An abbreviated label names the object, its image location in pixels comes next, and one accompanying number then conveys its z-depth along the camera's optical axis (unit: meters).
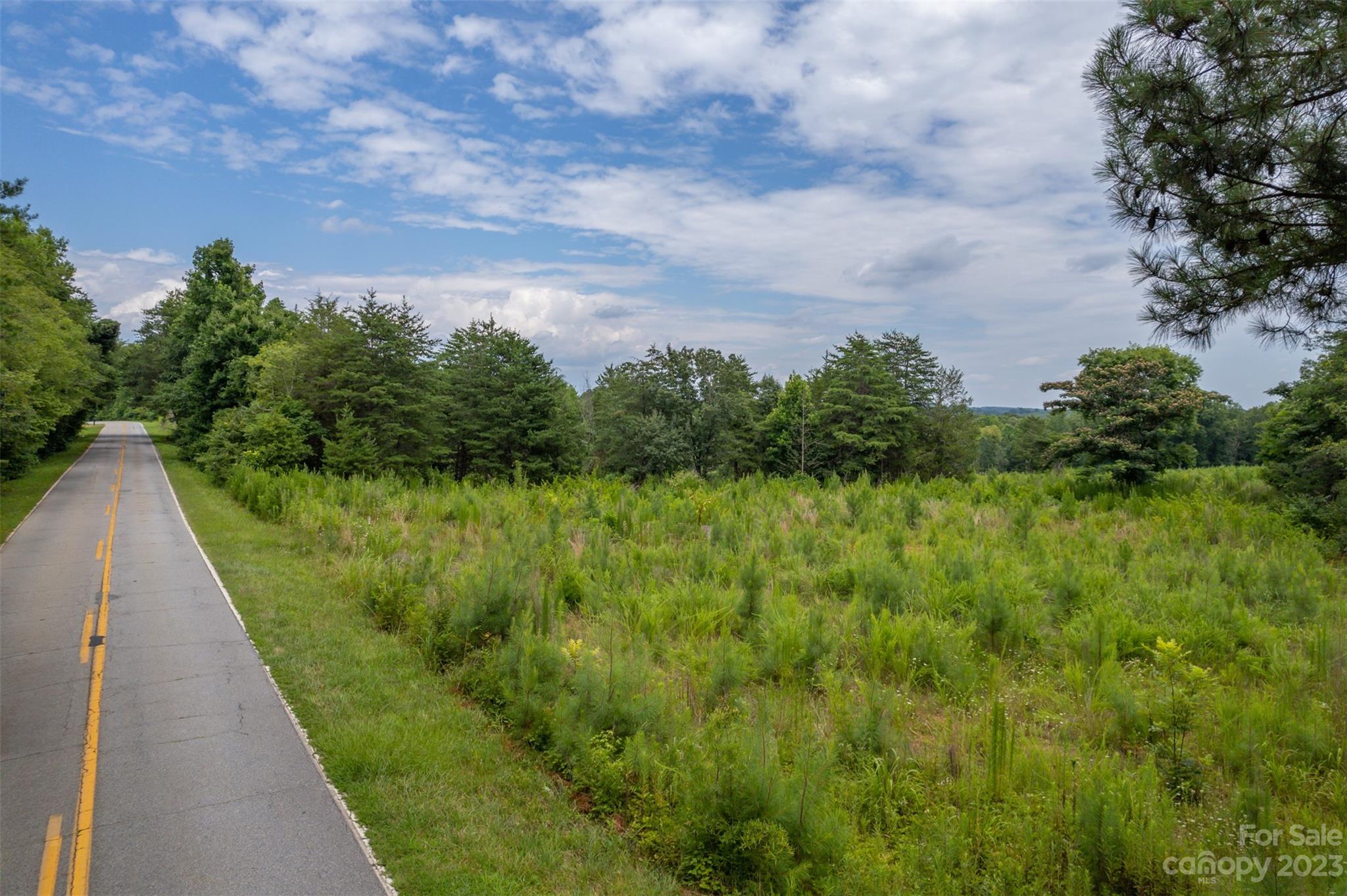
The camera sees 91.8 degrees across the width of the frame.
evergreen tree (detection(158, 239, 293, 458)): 35.78
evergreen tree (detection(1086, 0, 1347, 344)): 4.83
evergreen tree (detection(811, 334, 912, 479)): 44.78
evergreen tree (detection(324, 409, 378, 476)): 27.05
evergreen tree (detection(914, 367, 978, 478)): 48.77
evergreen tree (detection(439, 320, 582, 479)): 35.91
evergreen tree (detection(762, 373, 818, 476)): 47.09
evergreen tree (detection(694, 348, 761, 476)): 46.00
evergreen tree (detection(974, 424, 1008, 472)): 98.31
